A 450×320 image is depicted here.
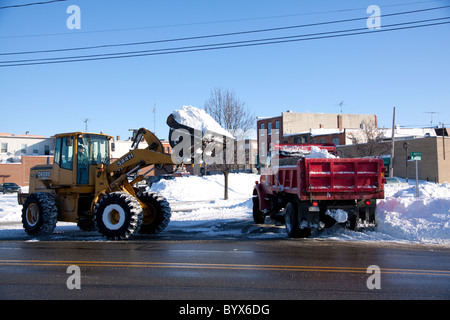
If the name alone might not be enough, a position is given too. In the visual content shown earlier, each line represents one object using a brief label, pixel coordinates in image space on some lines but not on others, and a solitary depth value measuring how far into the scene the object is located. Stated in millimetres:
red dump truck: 11234
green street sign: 20156
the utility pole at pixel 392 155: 36956
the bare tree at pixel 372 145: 46484
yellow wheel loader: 12250
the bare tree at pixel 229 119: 28703
